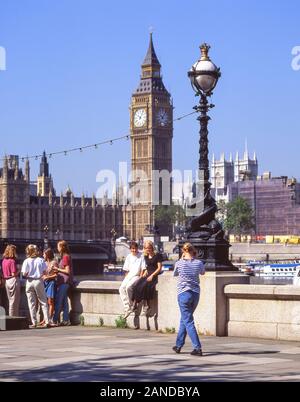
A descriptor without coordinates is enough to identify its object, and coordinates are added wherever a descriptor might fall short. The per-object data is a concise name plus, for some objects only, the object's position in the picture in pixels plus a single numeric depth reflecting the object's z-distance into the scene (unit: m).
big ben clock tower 191.25
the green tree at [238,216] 162.00
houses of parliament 174.62
